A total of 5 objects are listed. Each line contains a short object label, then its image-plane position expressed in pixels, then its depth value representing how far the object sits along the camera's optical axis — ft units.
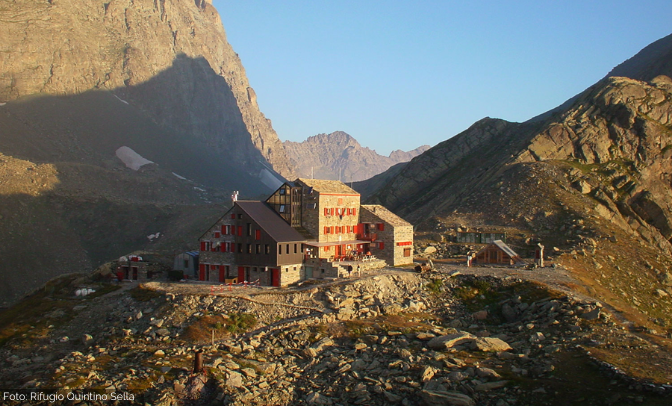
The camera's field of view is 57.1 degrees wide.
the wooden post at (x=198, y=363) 132.67
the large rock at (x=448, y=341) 148.36
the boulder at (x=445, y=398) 120.16
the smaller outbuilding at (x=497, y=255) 240.94
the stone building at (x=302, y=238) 200.34
